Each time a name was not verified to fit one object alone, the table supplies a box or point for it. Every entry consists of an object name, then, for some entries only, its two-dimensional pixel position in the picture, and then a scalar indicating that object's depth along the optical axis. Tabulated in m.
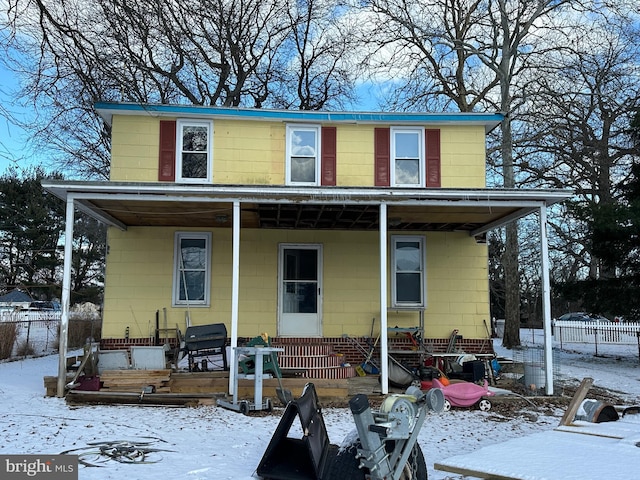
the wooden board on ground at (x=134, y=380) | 8.86
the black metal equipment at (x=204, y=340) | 9.49
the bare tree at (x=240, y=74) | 19.92
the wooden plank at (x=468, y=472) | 3.93
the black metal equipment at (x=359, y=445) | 3.62
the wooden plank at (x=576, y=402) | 5.71
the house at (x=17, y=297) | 41.78
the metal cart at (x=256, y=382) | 8.03
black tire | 3.96
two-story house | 11.60
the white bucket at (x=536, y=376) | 9.73
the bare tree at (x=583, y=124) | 20.44
